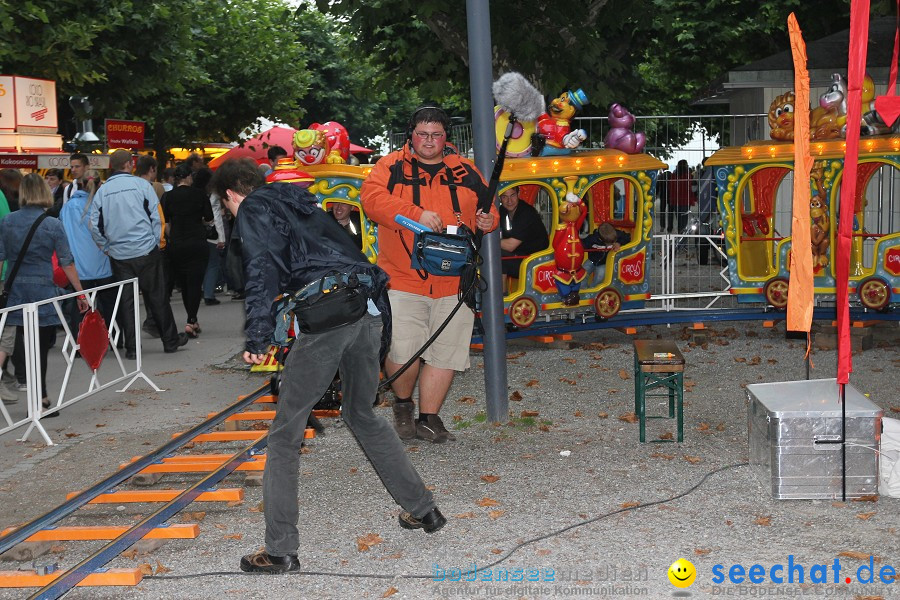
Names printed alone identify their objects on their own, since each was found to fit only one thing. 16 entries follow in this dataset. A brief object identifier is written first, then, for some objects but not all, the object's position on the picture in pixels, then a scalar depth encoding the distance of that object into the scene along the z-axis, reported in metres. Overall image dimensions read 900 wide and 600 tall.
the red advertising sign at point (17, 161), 24.41
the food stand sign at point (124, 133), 24.56
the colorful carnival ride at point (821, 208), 12.48
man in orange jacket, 7.77
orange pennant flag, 6.89
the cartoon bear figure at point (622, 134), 12.80
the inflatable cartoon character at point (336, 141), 11.94
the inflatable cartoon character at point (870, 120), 12.46
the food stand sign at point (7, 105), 26.62
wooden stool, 8.00
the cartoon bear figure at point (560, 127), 12.39
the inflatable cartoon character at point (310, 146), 11.65
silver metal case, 6.52
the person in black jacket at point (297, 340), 5.51
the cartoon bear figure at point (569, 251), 12.12
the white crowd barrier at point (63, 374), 9.15
